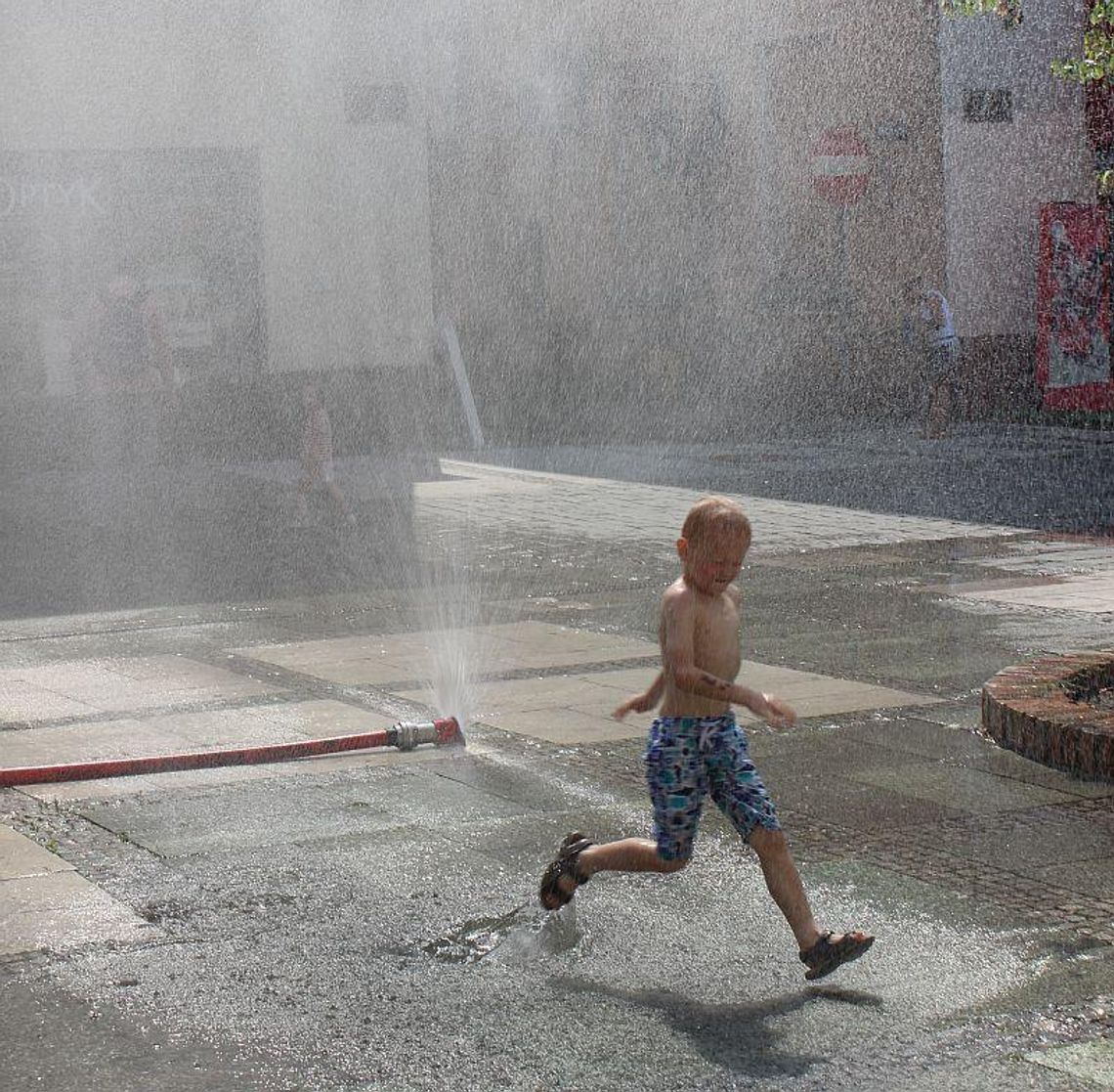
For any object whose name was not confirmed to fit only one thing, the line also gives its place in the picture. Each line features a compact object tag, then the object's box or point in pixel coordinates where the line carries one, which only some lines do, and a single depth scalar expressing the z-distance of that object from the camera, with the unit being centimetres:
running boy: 457
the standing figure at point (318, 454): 1394
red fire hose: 661
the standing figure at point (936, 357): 2052
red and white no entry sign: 2436
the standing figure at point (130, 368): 1975
